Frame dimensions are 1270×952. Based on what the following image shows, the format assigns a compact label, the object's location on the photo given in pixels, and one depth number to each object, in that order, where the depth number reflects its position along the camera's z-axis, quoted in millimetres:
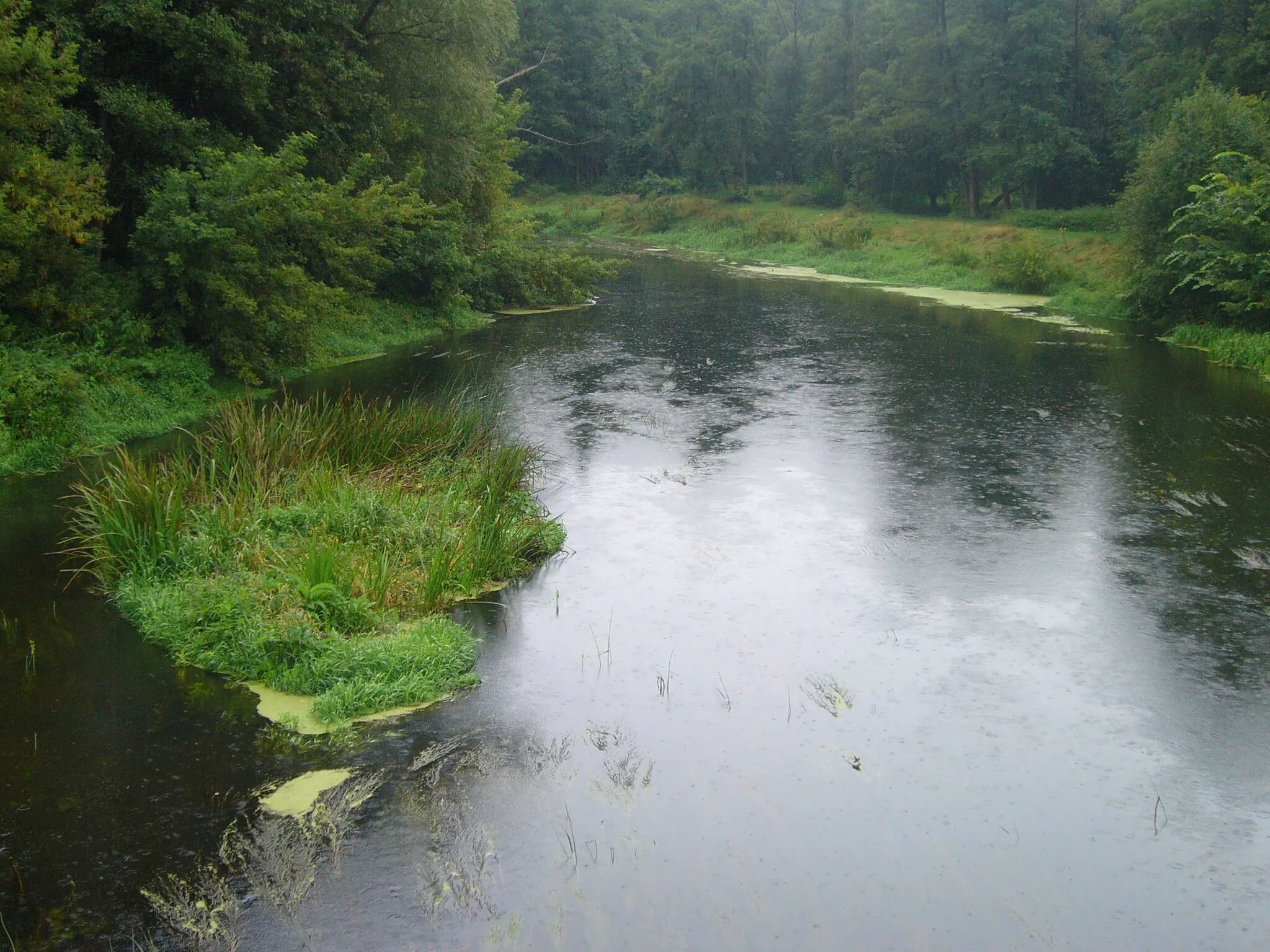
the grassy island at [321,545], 7105
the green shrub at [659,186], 58875
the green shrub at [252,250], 14008
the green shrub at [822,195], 54875
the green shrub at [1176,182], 21922
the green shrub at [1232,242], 19234
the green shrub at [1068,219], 38062
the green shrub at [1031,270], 28688
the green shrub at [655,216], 53219
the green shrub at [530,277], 24969
